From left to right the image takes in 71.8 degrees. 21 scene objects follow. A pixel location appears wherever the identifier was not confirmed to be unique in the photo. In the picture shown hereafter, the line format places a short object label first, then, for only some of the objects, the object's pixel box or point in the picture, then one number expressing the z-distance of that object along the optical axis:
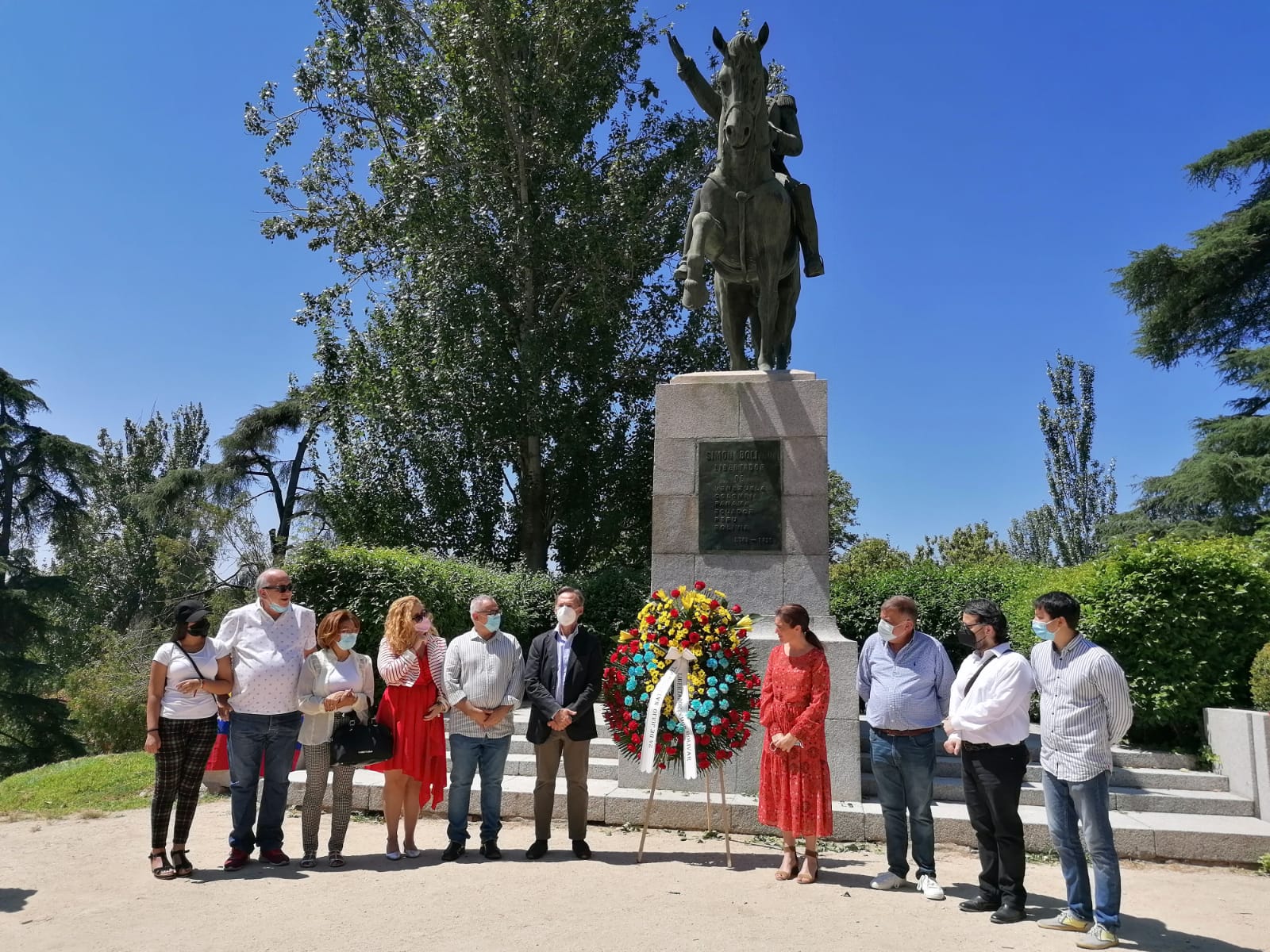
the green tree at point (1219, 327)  19.28
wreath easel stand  5.66
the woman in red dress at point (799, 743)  5.34
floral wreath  5.94
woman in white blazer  5.70
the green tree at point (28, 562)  20.48
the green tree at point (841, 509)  32.50
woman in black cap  5.42
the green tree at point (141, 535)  21.58
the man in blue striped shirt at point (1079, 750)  4.41
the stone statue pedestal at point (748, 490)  7.65
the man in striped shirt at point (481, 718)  5.83
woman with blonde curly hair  5.89
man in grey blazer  5.86
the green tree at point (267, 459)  30.30
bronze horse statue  8.09
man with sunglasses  5.62
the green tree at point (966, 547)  41.31
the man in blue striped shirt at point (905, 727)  5.18
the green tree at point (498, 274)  16.92
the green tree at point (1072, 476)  26.48
